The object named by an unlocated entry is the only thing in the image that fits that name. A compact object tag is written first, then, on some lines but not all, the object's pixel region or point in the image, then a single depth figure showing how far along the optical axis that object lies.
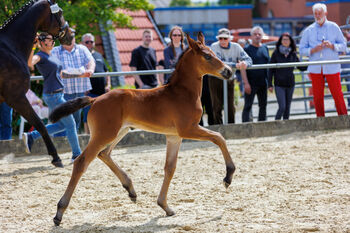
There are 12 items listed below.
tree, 22.18
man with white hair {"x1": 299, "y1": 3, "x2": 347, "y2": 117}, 17.66
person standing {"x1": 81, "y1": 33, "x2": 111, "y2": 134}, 17.32
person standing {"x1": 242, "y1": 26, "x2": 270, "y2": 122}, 18.31
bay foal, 9.30
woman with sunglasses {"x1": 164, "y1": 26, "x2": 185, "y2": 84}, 17.23
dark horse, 12.64
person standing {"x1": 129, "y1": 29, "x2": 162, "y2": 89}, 17.84
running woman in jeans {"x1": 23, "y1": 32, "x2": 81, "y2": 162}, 14.26
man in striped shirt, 15.85
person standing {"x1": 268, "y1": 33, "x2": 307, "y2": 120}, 18.36
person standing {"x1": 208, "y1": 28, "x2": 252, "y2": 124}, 17.43
